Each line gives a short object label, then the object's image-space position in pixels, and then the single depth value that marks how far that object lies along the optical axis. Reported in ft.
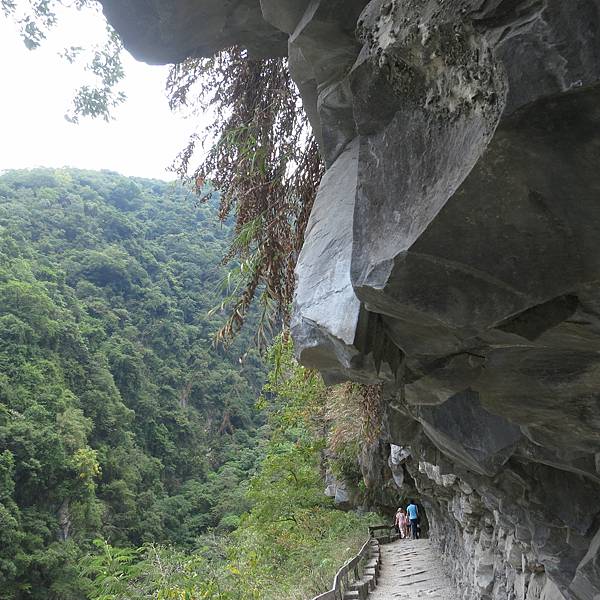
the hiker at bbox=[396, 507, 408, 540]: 64.80
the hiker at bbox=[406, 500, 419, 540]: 59.76
